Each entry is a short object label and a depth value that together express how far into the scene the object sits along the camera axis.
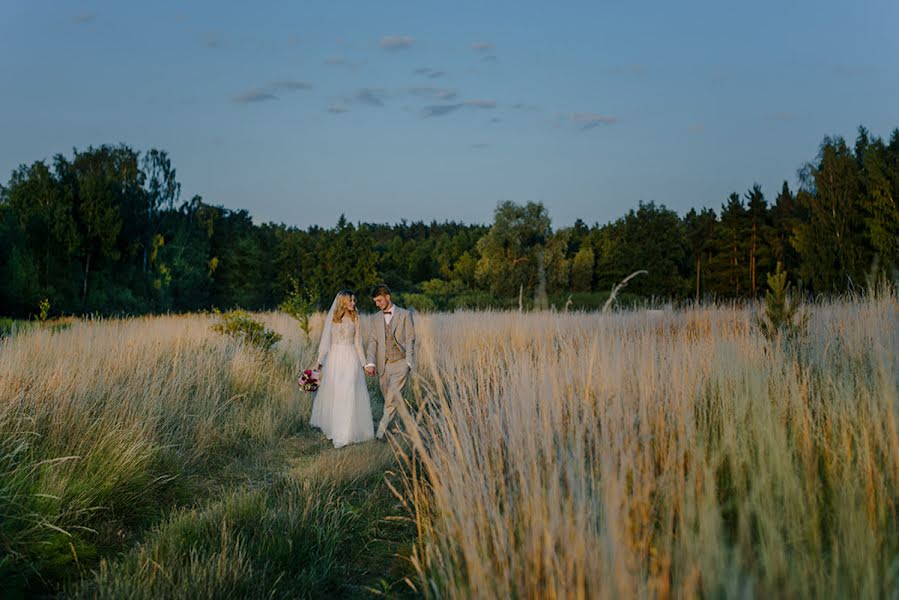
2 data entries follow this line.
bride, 8.70
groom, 8.66
